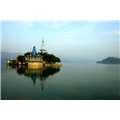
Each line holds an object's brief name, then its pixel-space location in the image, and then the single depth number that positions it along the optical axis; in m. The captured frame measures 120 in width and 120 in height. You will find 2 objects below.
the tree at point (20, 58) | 52.00
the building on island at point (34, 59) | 40.43
